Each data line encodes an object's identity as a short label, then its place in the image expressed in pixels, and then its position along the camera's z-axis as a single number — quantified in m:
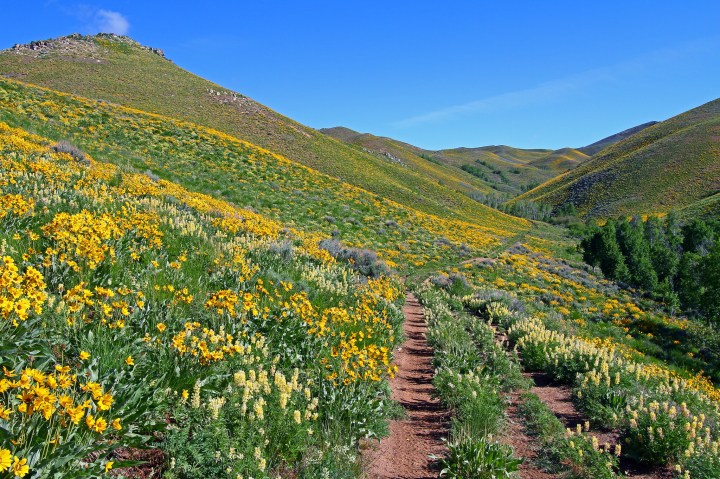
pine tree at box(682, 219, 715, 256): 43.40
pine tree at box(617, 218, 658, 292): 35.56
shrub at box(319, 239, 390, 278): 14.29
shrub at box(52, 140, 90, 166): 13.67
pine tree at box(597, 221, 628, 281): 36.94
